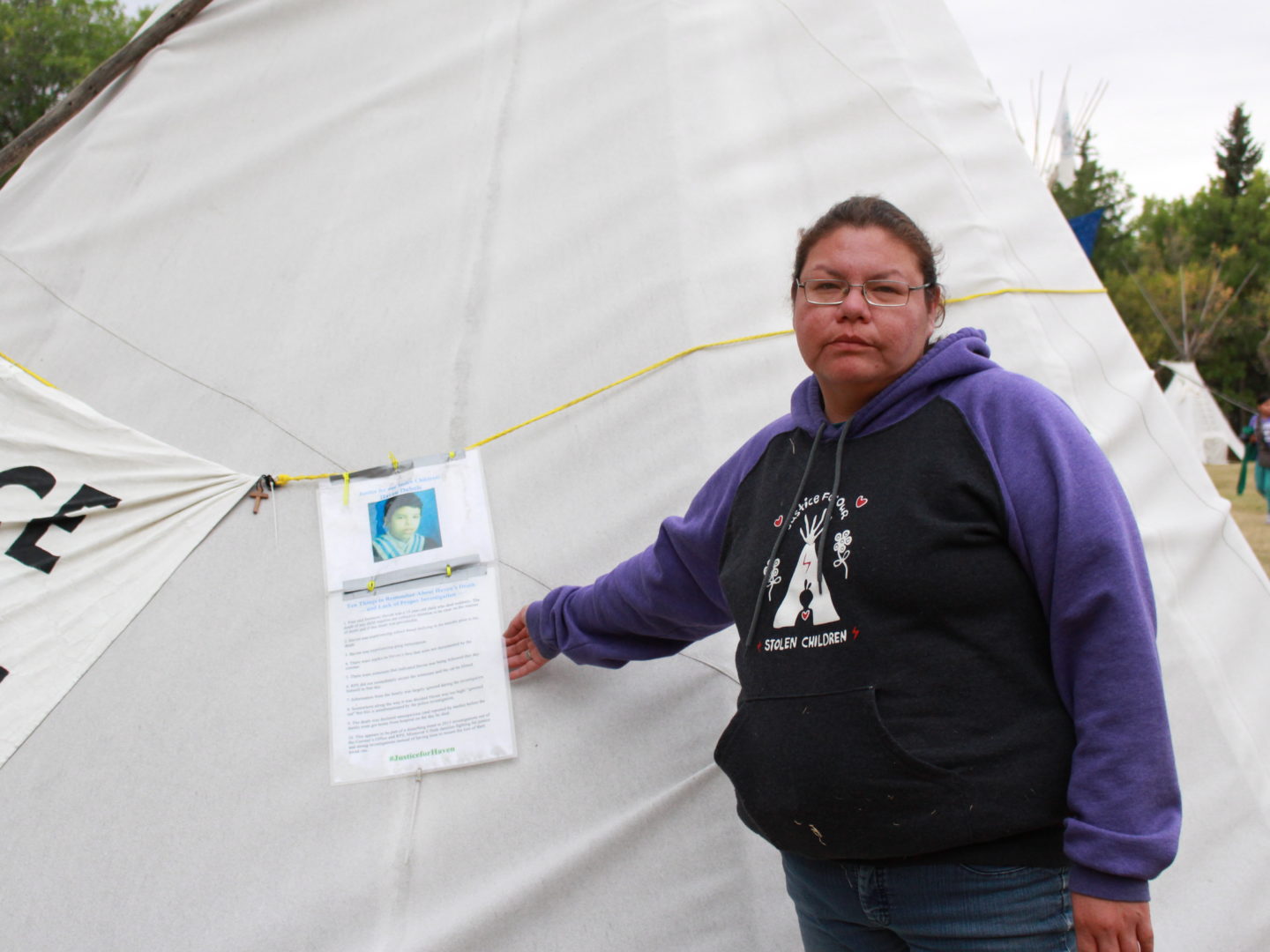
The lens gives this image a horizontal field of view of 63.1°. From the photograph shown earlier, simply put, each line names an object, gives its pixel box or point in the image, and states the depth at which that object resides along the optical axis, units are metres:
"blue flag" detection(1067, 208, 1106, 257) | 4.66
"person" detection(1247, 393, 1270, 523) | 8.36
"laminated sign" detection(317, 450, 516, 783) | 1.90
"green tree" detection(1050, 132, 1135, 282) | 27.22
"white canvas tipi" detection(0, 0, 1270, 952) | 1.81
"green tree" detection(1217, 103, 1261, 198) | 34.50
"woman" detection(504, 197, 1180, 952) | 1.12
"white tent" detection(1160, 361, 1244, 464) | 16.14
